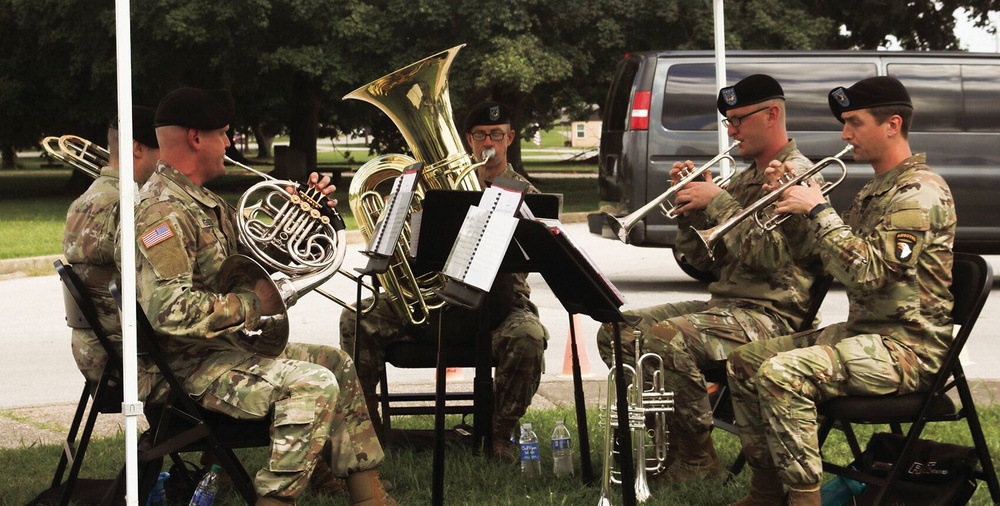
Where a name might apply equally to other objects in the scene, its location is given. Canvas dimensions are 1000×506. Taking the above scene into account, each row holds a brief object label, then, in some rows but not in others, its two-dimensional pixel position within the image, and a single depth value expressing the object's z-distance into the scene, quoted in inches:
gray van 407.5
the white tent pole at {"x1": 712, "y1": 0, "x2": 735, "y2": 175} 223.6
